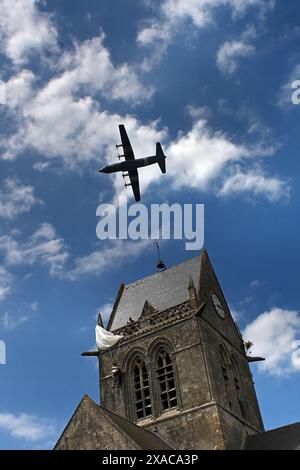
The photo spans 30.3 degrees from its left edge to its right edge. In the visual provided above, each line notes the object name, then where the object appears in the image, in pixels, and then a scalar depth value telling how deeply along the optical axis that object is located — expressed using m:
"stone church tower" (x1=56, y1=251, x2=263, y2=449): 24.33
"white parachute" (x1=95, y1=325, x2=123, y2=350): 29.38
